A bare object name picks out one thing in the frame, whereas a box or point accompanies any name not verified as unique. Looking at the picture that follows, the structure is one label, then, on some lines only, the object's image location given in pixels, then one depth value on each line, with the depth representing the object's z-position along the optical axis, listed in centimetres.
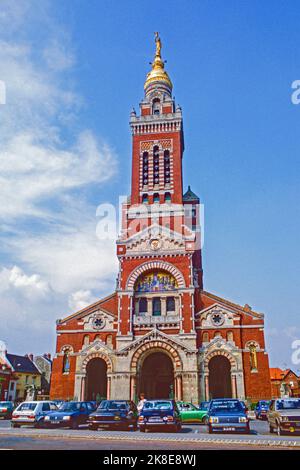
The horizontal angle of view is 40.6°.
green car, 2436
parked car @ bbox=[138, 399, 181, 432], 1762
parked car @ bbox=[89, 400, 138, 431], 1831
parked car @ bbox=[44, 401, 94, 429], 1989
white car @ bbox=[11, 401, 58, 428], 2030
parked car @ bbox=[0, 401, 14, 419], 2884
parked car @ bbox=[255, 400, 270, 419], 2839
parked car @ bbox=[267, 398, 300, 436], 1635
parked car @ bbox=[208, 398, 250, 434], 1688
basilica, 3534
